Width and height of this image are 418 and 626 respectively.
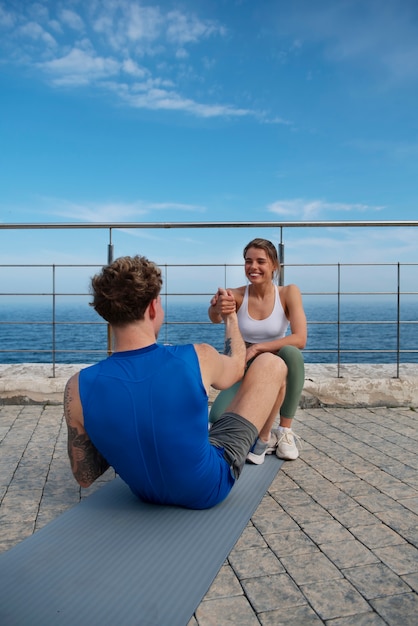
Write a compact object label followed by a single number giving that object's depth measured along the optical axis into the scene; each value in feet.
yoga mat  4.43
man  5.23
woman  8.76
